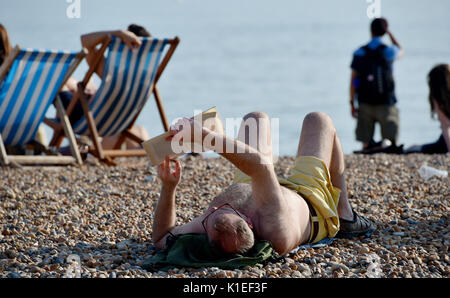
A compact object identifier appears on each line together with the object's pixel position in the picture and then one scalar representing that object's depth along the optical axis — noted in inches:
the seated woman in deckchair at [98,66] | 479.8
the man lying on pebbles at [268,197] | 224.8
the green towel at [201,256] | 237.9
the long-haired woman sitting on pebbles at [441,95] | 541.0
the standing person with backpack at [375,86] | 623.2
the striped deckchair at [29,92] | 451.2
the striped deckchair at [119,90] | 488.1
